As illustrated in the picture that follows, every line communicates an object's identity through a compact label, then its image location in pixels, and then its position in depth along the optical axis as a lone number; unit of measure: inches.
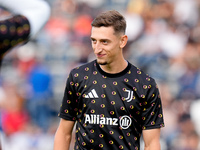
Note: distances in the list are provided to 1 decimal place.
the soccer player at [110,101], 428.1
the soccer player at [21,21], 392.8
